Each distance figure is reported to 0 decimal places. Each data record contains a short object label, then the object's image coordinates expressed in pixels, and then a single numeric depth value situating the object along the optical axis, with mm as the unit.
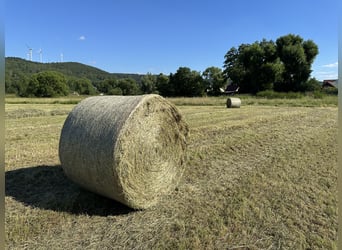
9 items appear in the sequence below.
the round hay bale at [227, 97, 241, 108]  23172
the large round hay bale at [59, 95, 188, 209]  4156
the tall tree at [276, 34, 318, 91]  51469
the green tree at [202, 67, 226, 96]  63438
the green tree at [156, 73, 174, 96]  61969
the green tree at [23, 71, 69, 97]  72312
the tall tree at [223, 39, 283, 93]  49822
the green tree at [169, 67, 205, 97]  59375
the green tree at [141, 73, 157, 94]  78031
